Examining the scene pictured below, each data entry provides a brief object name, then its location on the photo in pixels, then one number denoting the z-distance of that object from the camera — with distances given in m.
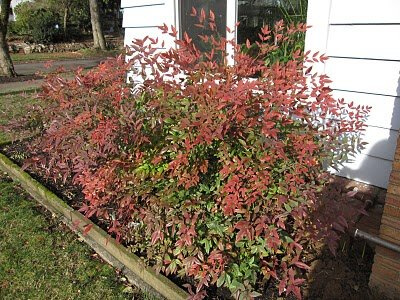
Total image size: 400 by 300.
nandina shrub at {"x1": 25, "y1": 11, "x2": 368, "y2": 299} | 2.03
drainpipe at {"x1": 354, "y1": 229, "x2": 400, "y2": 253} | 1.91
